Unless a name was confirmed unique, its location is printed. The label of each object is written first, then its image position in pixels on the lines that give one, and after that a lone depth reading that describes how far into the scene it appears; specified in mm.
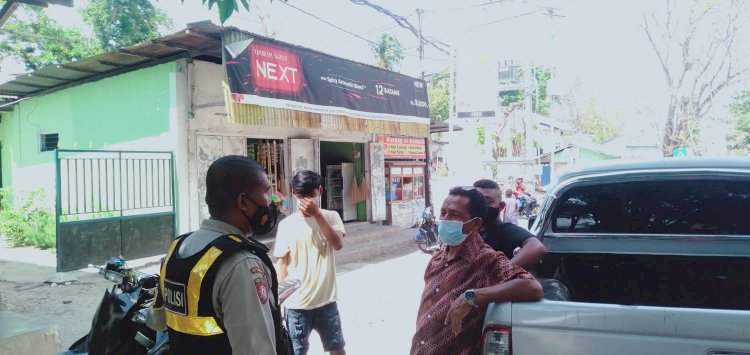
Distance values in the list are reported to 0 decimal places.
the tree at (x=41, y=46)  15344
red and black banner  7039
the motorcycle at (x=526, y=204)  16908
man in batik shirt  1996
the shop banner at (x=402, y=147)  12703
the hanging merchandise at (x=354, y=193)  11891
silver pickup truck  3002
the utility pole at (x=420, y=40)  15773
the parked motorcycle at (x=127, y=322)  2195
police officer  1475
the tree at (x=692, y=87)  18438
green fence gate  7266
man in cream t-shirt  3199
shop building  7301
